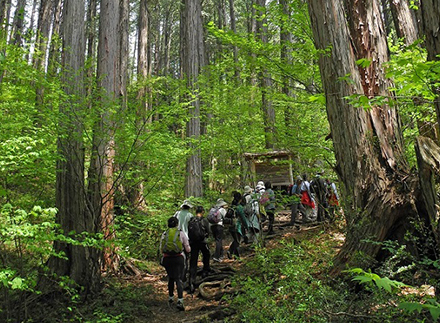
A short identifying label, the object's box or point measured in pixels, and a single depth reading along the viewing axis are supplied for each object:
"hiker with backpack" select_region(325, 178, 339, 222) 8.68
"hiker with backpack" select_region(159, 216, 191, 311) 5.64
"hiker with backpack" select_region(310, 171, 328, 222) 8.59
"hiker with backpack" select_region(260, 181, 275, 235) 7.31
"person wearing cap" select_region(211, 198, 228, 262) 7.56
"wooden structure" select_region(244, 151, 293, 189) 11.51
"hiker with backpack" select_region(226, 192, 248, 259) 7.66
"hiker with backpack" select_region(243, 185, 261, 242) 7.38
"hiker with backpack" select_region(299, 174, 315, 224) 9.06
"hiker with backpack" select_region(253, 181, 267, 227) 6.92
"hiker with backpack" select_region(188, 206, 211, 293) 6.51
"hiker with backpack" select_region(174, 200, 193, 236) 6.48
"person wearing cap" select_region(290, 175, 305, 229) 9.49
